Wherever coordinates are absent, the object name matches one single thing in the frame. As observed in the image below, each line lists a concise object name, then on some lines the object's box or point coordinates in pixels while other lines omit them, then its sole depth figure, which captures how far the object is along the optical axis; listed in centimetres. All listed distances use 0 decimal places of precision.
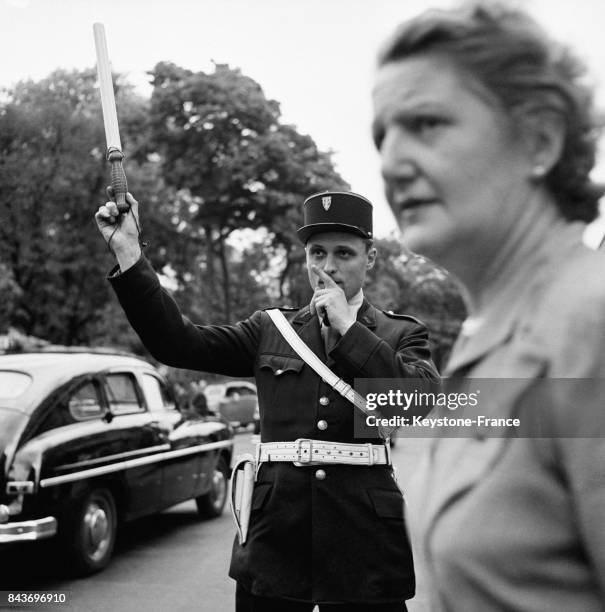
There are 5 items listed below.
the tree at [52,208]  2173
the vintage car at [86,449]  555
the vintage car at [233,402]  2078
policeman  226
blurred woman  81
